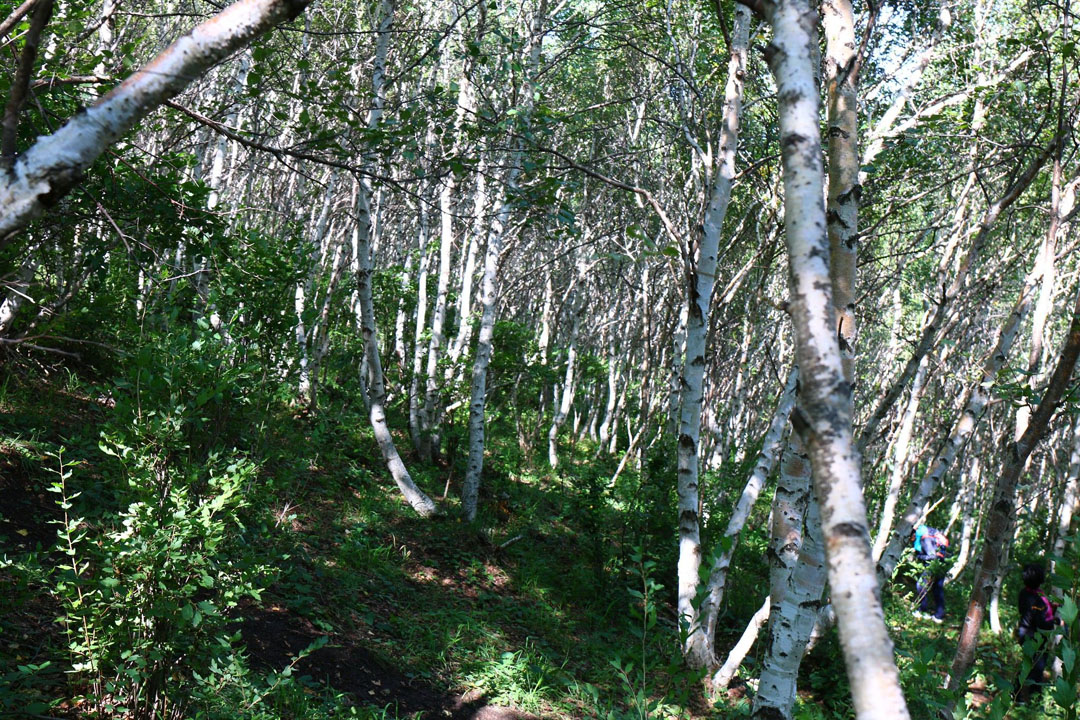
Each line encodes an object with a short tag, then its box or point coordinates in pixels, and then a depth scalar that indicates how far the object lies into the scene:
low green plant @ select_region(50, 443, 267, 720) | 3.01
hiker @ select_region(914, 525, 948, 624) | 10.90
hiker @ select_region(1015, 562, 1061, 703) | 7.66
